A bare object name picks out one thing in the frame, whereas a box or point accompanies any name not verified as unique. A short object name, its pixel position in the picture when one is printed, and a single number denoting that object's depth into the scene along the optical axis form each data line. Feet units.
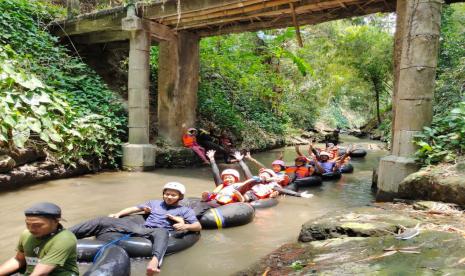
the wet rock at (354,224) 14.11
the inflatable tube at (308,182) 30.58
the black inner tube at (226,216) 19.04
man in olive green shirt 9.20
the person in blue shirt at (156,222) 15.26
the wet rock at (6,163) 23.50
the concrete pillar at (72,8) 37.87
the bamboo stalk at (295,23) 27.94
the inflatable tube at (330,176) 34.63
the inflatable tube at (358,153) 52.04
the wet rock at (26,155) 24.96
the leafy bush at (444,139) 19.45
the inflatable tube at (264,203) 23.73
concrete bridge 20.92
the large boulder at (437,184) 17.07
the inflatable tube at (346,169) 39.34
